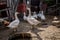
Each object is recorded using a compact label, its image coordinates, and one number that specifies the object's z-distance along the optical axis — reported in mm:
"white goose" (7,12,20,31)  2999
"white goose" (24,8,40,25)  3353
